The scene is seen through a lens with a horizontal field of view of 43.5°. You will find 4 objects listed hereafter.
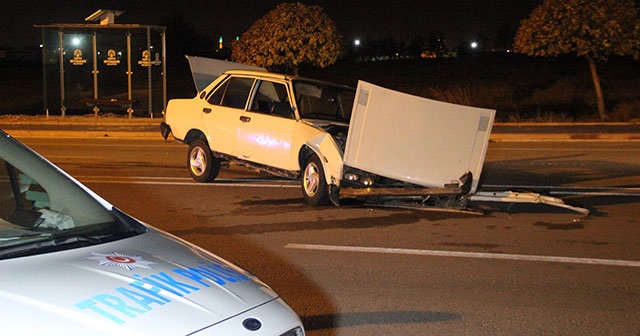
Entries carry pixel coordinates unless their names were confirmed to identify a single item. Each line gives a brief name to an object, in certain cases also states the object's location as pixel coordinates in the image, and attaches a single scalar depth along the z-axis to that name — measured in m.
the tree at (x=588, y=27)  23.16
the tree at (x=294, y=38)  23.94
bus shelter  25.38
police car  2.77
